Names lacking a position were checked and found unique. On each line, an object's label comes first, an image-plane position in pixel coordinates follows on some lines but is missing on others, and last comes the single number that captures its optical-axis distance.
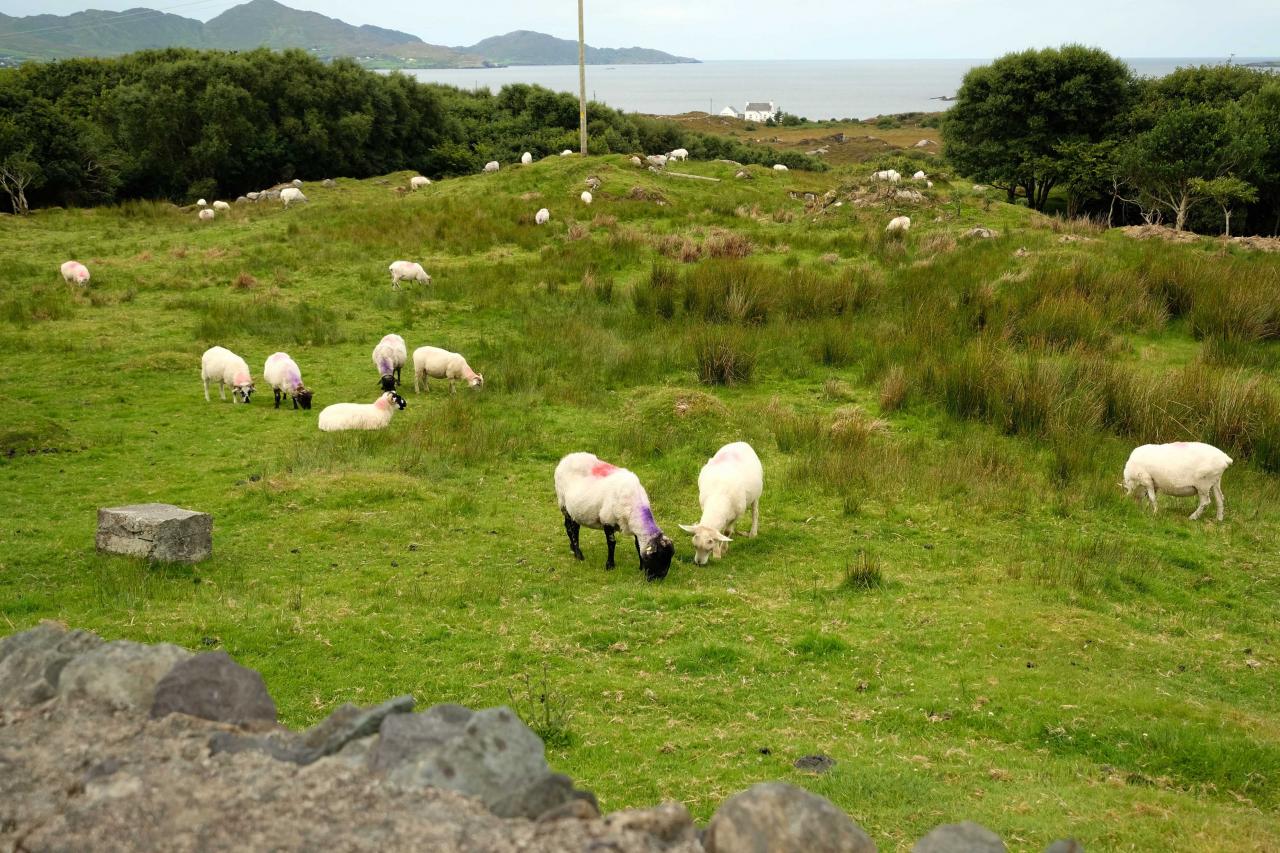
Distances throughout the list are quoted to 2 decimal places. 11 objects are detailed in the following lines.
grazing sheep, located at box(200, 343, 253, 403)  14.44
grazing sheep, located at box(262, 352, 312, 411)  14.17
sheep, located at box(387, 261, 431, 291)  21.61
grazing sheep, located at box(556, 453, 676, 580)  8.56
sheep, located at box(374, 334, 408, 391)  15.26
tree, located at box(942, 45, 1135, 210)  39.56
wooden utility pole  37.70
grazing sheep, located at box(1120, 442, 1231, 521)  10.00
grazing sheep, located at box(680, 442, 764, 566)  8.95
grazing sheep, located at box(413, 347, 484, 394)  15.12
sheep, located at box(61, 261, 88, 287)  21.23
